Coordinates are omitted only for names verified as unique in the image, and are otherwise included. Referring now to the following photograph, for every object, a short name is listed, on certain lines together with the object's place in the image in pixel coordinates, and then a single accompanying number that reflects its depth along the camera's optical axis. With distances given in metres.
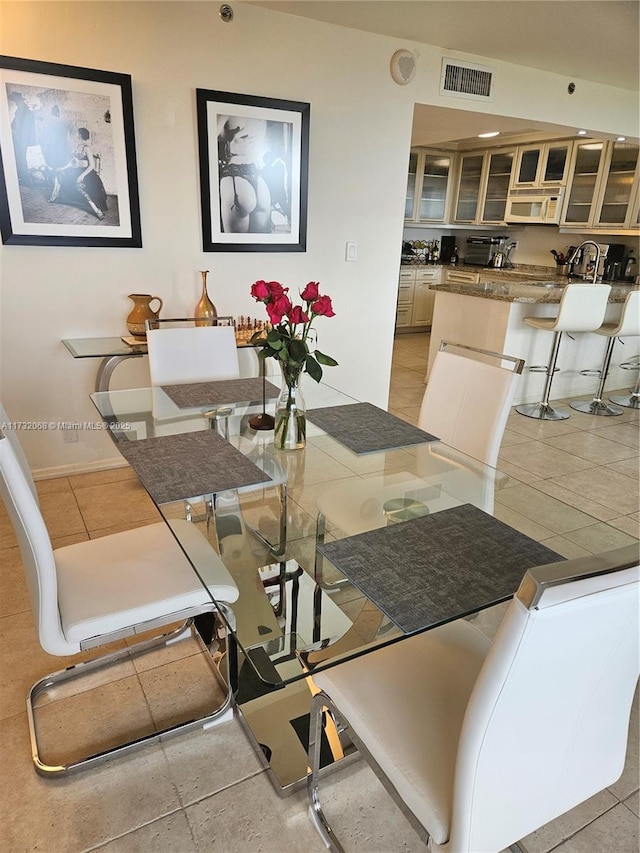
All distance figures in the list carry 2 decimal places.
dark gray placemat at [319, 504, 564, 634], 1.09
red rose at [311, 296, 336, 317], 1.60
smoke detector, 3.38
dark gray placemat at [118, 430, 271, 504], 1.51
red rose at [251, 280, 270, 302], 1.60
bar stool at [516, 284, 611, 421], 4.12
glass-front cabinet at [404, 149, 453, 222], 7.01
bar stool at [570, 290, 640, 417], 4.36
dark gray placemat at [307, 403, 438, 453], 1.86
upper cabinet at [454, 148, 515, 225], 6.93
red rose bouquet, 1.60
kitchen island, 4.56
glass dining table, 1.12
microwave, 6.30
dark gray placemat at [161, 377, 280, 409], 2.17
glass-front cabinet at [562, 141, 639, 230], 5.73
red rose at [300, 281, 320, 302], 1.61
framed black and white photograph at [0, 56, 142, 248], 2.60
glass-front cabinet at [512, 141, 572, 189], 6.20
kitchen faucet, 5.07
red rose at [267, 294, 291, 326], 1.58
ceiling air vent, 3.58
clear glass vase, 1.79
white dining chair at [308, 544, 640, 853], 0.75
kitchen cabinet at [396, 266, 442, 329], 7.18
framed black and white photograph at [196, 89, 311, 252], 3.04
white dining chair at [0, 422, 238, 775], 1.26
